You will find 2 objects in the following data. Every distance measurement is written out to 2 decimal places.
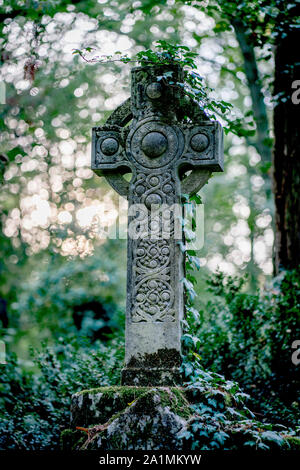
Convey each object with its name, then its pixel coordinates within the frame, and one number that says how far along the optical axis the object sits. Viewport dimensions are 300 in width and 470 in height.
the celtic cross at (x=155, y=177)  4.65
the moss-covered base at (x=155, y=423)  3.86
